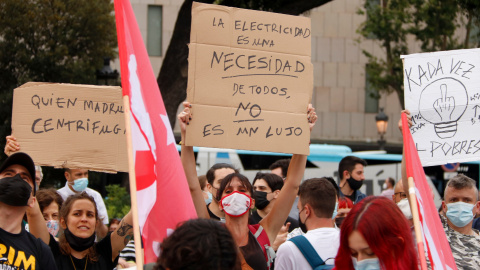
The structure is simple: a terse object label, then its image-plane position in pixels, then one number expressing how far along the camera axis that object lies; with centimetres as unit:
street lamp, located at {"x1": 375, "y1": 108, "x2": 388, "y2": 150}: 2381
